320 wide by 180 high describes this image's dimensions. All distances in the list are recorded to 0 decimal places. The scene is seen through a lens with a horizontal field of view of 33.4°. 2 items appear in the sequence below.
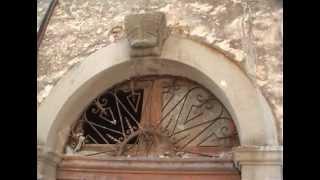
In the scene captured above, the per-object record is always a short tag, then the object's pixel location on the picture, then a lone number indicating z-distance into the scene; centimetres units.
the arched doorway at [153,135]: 444
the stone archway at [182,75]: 398
